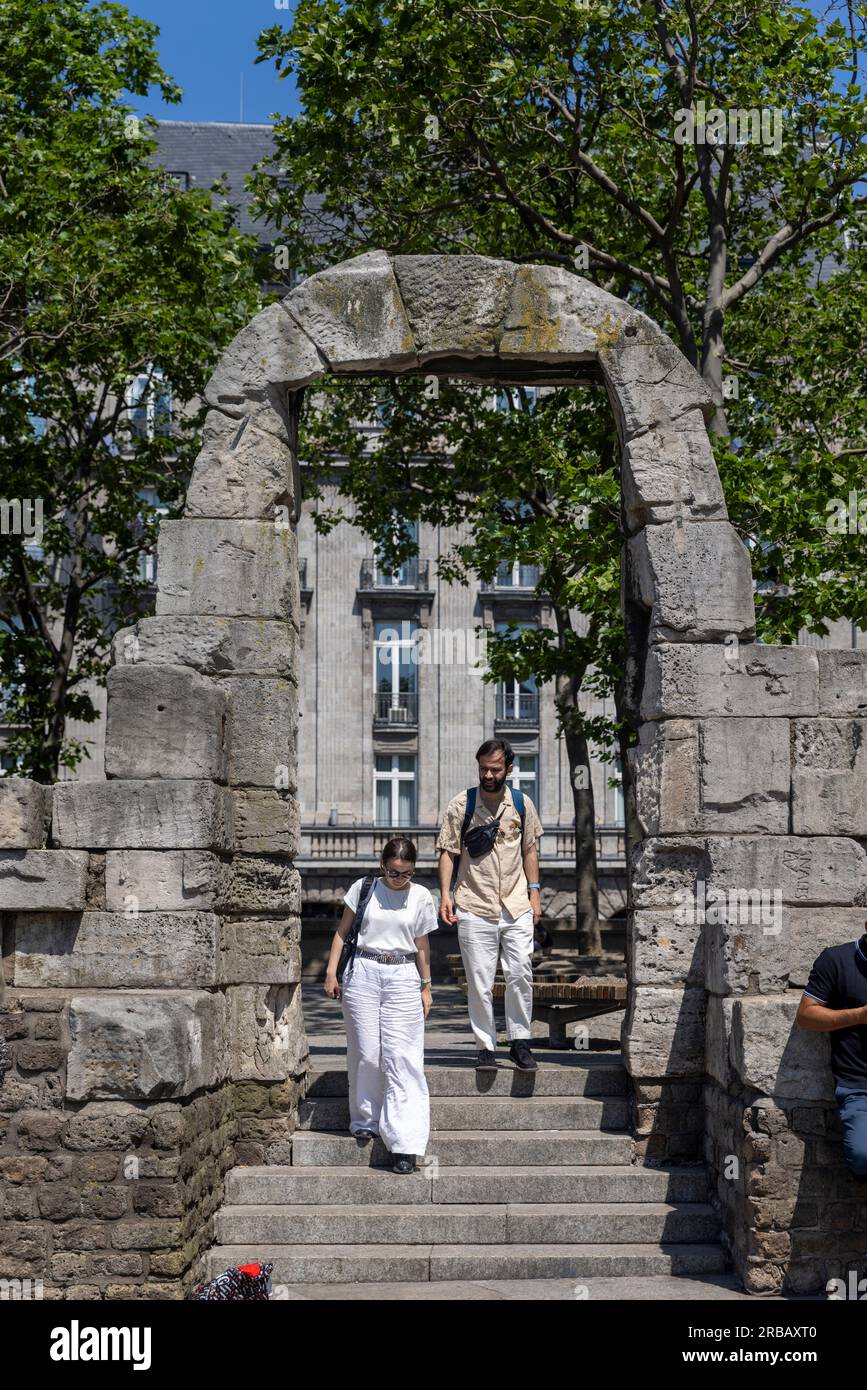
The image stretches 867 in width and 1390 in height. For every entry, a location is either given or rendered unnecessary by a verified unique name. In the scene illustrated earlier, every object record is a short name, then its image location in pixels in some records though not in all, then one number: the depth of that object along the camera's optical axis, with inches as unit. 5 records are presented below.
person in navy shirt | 286.8
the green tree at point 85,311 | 702.5
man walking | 357.4
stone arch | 299.3
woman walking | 327.0
